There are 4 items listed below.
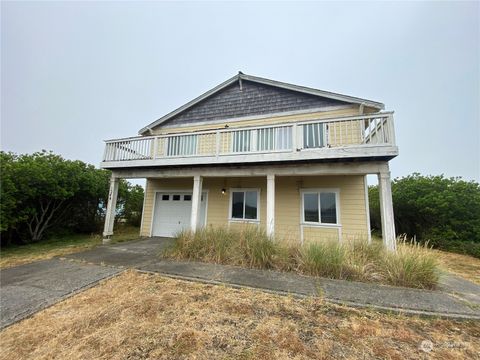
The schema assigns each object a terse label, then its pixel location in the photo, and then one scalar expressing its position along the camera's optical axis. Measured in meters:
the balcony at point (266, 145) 5.20
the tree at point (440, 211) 8.49
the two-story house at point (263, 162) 5.55
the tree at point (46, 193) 6.73
